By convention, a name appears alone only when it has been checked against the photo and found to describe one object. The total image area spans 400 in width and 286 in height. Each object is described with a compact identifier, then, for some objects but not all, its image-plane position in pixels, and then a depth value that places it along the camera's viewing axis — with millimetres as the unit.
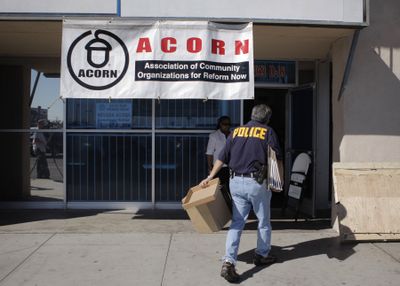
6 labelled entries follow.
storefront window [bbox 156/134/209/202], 9242
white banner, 6516
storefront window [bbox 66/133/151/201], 9250
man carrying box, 5508
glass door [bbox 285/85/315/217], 8719
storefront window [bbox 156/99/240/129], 9227
